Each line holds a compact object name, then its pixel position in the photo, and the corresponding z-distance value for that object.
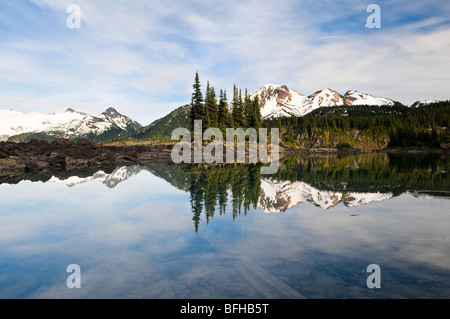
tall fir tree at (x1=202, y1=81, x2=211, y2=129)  78.12
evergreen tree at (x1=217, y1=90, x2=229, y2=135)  89.57
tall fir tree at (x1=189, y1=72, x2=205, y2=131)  80.94
